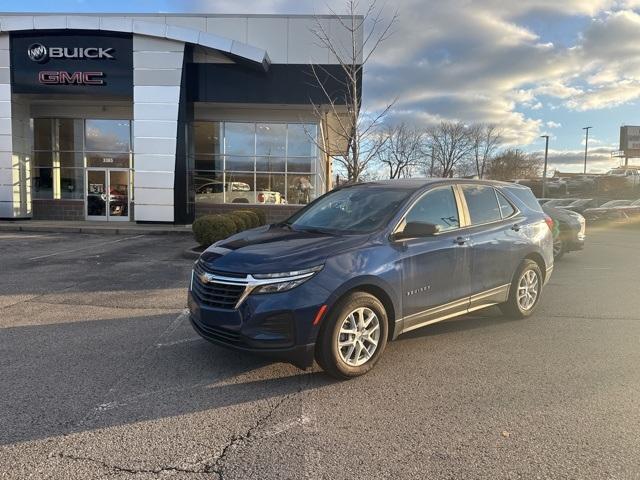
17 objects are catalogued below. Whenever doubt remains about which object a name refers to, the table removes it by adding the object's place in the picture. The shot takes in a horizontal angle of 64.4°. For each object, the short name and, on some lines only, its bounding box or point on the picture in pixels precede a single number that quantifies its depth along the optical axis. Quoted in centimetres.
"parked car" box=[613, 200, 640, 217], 2925
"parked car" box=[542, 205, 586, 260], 1203
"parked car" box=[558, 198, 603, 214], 3123
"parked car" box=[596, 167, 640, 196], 5991
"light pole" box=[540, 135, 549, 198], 5391
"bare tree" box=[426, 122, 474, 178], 6606
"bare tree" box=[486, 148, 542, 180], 8050
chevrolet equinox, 413
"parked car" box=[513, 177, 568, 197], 6386
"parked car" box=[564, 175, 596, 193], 6386
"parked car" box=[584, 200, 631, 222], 2905
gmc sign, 1956
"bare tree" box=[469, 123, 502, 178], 7281
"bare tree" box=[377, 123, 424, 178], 4692
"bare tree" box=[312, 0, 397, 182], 1479
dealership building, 1920
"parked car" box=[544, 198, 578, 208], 3403
